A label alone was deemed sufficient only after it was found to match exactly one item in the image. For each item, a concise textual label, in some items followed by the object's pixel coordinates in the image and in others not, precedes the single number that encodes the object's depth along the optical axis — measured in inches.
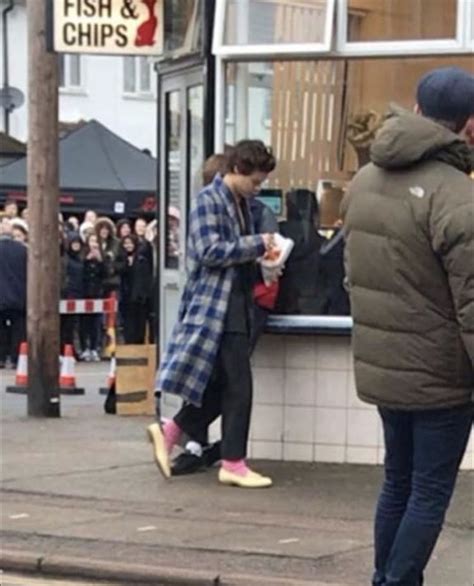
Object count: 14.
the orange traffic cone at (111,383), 495.6
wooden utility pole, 471.5
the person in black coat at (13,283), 711.7
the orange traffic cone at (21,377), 575.5
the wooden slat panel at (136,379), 479.8
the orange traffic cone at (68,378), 575.8
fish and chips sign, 398.0
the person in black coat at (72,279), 765.3
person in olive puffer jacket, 199.8
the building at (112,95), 1589.6
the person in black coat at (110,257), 788.6
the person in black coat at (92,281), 773.3
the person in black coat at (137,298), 730.2
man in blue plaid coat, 331.3
